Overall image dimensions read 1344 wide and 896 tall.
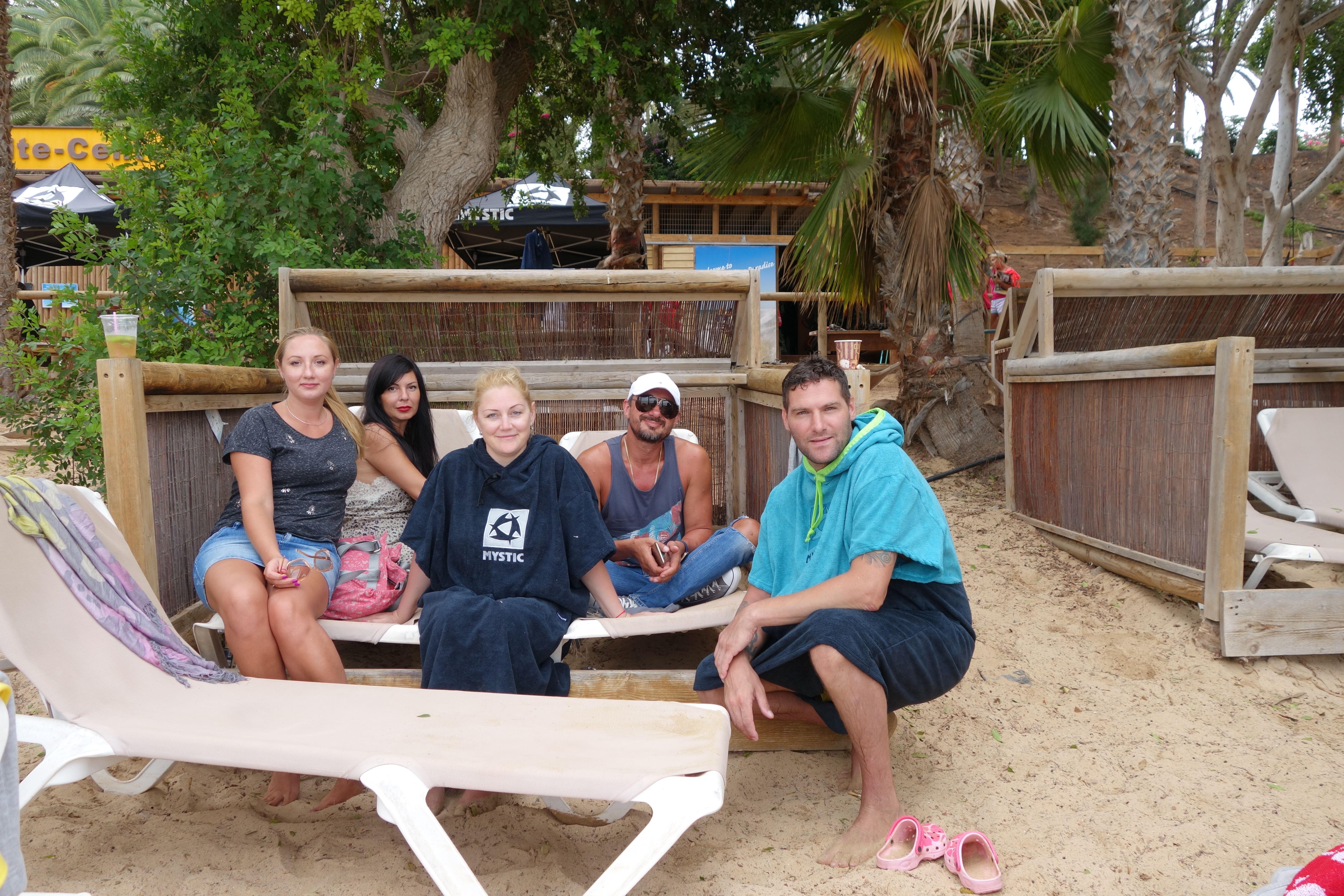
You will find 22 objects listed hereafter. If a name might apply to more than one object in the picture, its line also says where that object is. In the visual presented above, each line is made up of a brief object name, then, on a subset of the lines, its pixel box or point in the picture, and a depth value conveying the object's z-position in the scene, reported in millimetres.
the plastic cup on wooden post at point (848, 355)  3035
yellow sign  18203
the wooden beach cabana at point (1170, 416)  3457
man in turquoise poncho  2309
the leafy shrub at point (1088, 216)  21922
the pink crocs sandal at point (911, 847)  2211
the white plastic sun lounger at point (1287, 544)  3391
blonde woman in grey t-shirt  2623
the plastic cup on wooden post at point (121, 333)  2670
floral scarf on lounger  2213
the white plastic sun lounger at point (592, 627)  2748
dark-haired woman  3309
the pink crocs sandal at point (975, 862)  2131
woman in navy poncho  2775
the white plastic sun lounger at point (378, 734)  1771
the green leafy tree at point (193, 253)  4211
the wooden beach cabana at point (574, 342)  3959
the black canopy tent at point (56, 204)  9273
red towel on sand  1454
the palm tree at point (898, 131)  5461
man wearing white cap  3193
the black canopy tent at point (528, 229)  9500
